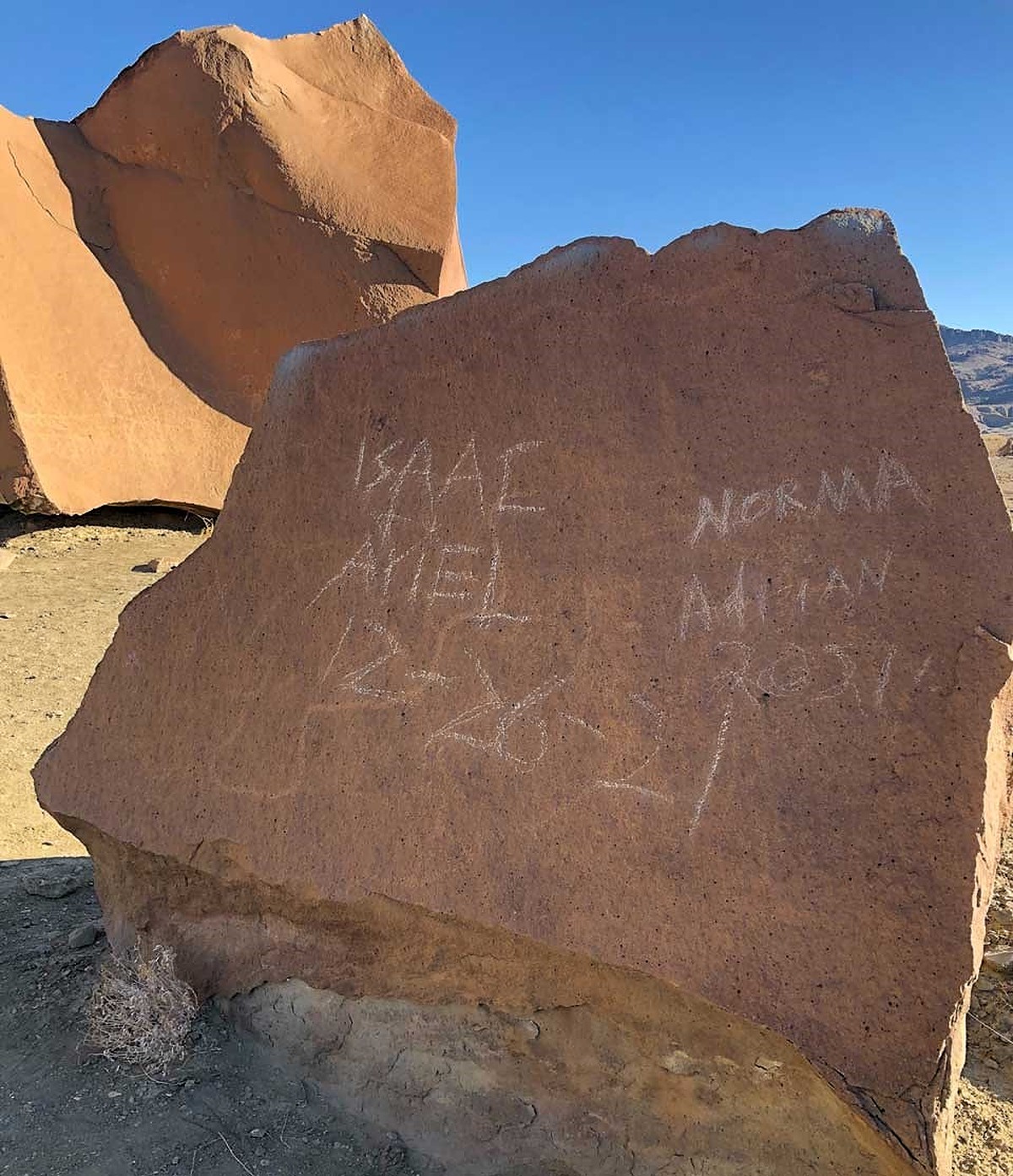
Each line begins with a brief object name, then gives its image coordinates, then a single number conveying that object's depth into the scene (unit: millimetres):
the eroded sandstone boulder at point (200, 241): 7301
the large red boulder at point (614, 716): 1796
